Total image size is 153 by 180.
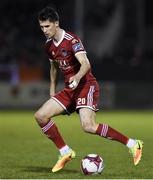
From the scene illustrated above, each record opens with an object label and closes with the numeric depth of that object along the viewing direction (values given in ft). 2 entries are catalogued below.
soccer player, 62.23
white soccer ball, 60.29
